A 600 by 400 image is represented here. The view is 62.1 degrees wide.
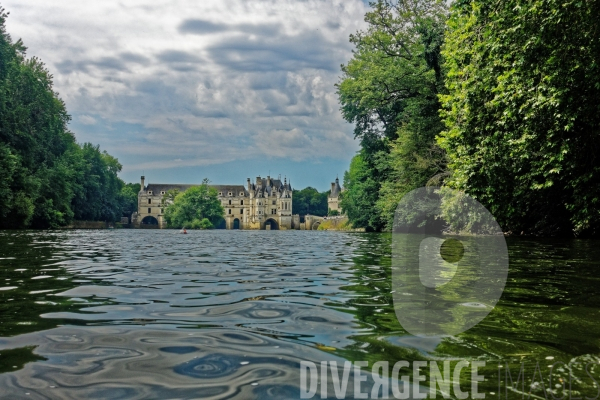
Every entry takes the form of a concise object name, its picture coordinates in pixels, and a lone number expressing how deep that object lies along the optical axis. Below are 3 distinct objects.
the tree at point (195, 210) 113.88
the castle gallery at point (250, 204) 150.75
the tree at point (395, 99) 31.42
